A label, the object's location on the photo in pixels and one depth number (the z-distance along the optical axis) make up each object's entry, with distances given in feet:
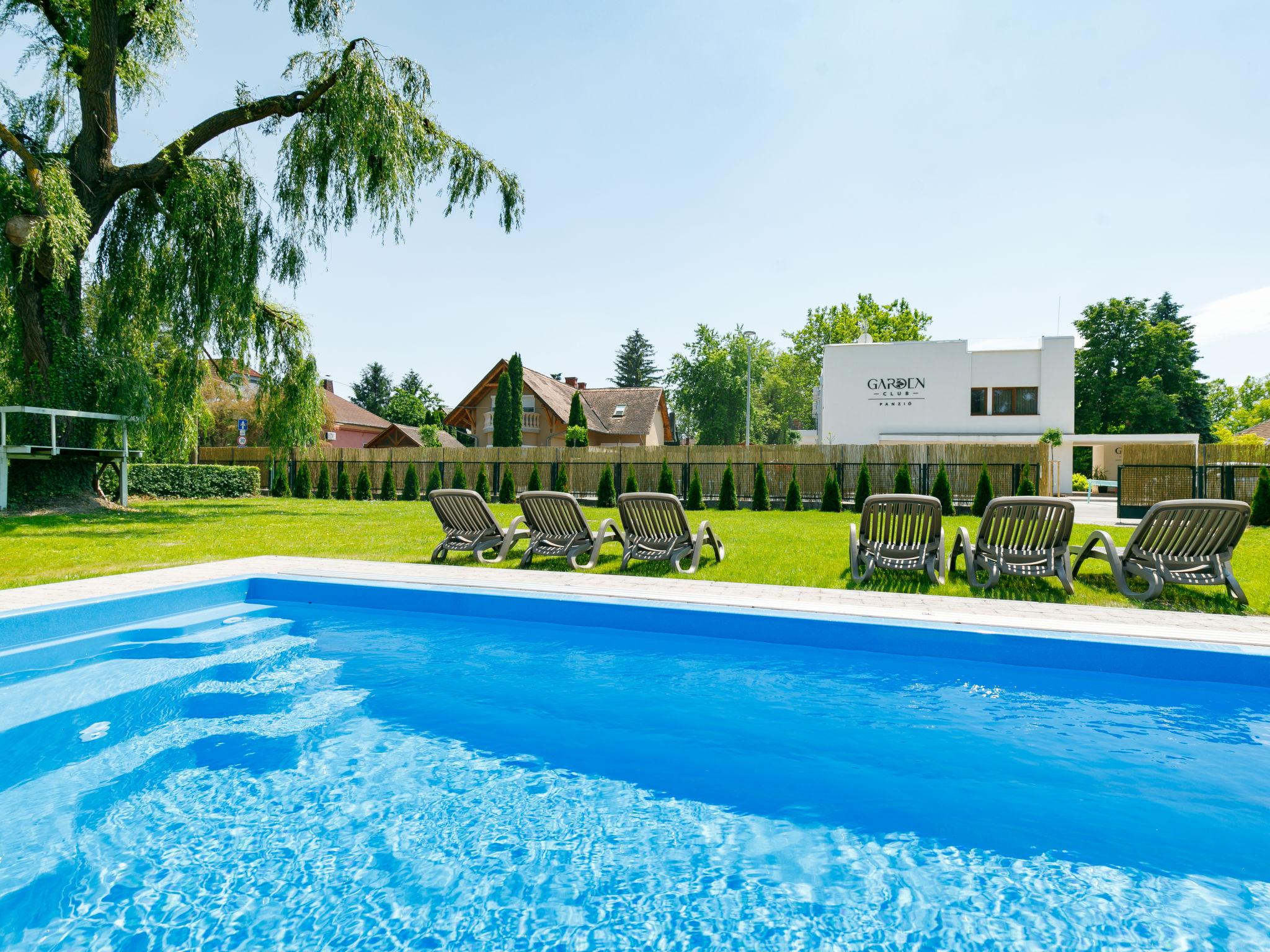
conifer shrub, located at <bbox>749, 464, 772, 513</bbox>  64.80
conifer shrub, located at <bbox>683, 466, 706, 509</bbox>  63.72
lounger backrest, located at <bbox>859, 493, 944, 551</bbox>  25.53
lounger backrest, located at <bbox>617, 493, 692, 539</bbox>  28.02
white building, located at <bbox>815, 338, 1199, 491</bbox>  98.22
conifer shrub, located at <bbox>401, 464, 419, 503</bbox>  77.41
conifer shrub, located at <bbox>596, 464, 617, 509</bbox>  64.59
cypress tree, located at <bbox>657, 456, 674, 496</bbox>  66.23
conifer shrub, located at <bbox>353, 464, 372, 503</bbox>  78.38
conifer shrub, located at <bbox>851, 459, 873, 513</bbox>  61.16
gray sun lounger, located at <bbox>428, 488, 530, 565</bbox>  29.91
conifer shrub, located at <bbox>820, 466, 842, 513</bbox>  62.54
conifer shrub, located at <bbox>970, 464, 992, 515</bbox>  52.60
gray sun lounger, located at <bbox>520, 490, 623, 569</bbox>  28.84
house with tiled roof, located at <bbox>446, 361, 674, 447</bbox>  142.72
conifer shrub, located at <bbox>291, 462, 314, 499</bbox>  80.33
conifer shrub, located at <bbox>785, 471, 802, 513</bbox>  64.23
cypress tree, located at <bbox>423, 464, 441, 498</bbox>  76.64
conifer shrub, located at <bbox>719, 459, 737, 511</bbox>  65.46
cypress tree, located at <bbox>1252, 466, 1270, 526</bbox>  45.70
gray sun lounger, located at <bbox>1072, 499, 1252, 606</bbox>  21.35
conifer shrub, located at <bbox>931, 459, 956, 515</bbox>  55.01
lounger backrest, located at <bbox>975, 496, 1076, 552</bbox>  23.43
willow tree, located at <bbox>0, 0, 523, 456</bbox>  46.09
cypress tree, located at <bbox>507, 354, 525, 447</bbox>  130.21
